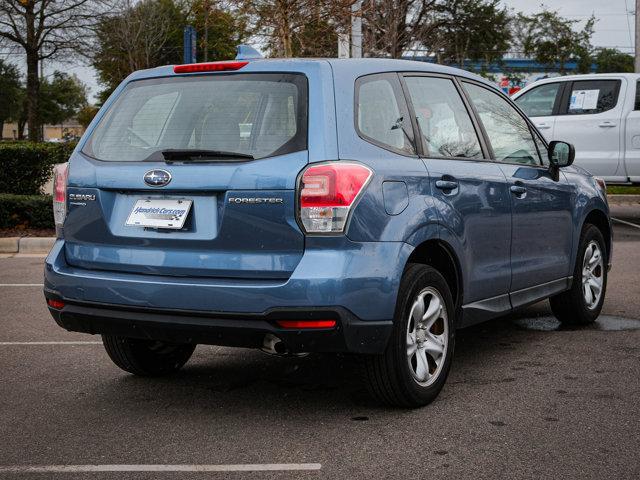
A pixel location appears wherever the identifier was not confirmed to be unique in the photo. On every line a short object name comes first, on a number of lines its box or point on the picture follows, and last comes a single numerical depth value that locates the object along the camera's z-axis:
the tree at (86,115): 90.83
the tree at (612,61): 71.36
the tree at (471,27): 48.16
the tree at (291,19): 20.17
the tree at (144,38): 62.25
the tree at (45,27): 39.91
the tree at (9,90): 91.06
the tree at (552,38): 57.97
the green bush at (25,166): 14.51
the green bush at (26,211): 13.45
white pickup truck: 14.65
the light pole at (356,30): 20.47
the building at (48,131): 148.38
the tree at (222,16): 21.03
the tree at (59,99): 104.39
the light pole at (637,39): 24.02
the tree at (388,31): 29.95
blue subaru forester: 4.43
